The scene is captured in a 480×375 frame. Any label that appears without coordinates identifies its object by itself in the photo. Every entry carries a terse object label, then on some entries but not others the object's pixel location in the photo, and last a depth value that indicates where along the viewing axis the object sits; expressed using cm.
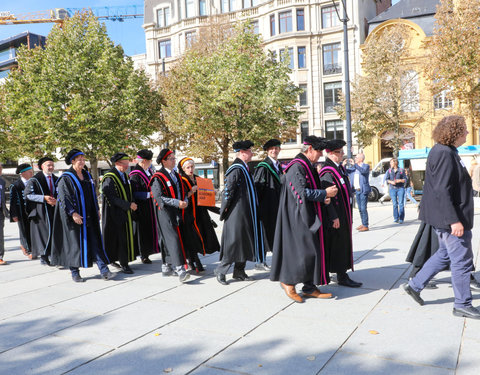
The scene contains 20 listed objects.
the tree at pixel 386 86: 2656
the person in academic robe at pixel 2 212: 838
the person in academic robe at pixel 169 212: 618
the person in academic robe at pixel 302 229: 498
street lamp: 1753
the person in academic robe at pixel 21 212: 876
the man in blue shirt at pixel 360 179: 1122
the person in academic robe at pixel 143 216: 732
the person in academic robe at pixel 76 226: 632
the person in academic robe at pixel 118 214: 688
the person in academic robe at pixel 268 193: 675
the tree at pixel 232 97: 2150
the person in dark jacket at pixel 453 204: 426
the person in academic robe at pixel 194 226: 656
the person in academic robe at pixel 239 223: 598
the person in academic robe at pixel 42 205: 777
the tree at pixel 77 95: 2248
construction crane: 7588
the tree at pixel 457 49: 1877
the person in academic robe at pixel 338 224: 530
